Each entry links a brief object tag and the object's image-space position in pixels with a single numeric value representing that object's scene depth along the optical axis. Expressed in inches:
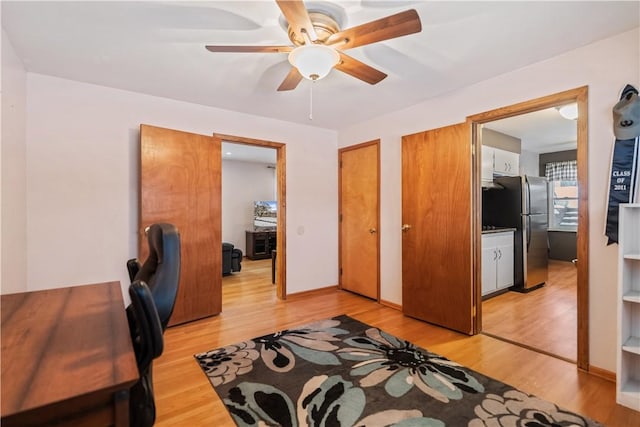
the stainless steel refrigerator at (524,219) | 164.6
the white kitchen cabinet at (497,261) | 147.7
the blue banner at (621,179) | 74.8
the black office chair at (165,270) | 40.2
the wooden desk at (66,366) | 26.3
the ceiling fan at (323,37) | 58.5
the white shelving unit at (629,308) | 70.5
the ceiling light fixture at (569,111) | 122.8
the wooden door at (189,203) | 112.7
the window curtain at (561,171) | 243.3
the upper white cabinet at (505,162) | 172.0
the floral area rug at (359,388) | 65.6
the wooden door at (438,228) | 110.4
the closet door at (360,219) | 152.6
